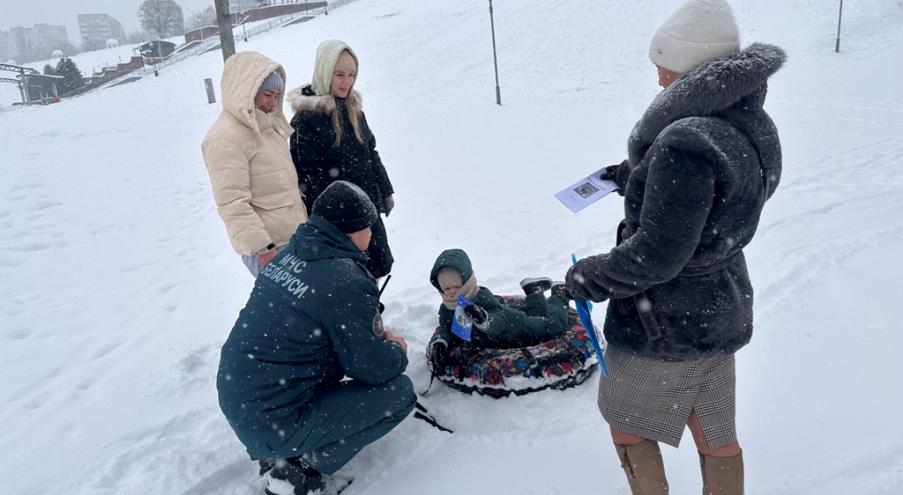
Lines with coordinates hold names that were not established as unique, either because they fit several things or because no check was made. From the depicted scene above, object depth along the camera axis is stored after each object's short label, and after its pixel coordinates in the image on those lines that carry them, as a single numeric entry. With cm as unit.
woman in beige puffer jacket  283
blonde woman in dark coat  329
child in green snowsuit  357
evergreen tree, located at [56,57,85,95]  3089
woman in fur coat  154
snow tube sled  322
